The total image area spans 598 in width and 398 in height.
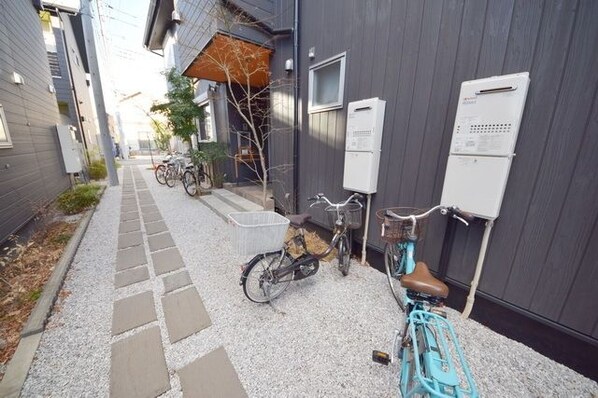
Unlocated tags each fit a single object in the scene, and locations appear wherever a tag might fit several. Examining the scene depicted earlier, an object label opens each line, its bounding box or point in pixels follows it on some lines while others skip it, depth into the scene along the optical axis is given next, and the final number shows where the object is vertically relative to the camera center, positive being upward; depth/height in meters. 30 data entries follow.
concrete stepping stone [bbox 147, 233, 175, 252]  3.55 -1.57
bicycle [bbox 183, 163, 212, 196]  6.64 -0.91
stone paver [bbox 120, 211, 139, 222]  4.80 -1.55
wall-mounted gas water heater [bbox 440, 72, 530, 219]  1.62 +0.10
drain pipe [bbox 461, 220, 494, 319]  1.90 -1.05
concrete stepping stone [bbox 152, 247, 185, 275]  2.94 -1.58
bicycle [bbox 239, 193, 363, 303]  2.26 -1.20
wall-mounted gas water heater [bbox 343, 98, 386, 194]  2.57 +0.10
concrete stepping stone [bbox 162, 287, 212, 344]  1.98 -1.60
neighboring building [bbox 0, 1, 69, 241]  3.64 +0.41
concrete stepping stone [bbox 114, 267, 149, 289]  2.62 -1.59
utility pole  7.00 +1.86
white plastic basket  1.97 -0.78
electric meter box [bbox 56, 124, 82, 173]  6.21 -0.12
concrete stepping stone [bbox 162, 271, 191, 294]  2.58 -1.59
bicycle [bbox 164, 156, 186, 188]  8.27 -0.91
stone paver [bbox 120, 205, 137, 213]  5.39 -1.53
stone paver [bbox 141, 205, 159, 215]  5.30 -1.53
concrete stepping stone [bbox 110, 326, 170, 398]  1.50 -1.61
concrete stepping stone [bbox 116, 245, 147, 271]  3.01 -1.58
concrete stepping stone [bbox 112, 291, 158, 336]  2.03 -1.60
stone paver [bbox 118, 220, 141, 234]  4.21 -1.56
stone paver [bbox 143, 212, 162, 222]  4.82 -1.54
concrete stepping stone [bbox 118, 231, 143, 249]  3.64 -1.57
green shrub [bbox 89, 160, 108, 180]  9.10 -1.05
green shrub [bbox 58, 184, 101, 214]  4.81 -1.23
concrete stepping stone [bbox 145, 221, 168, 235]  4.20 -1.56
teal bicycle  0.97 -0.95
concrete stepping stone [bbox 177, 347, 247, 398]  1.49 -1.61
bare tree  3.48 +1.70
